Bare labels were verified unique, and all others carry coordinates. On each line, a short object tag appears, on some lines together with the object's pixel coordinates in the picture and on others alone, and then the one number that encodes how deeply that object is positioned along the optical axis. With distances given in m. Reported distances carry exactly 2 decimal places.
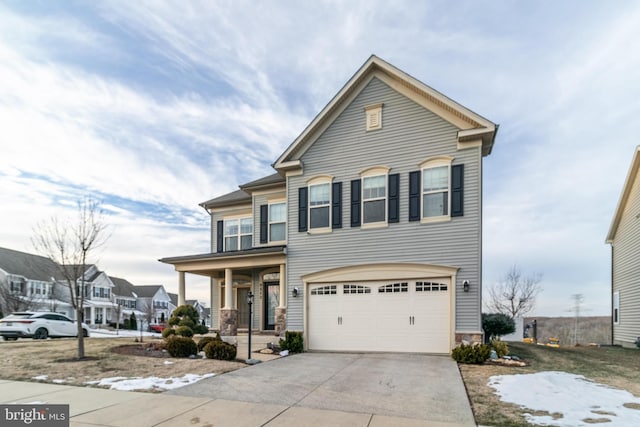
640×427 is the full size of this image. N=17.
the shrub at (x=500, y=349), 10.01
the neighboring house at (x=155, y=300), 52.51
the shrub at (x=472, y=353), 9.63
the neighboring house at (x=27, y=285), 29.22
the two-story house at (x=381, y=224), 11.10
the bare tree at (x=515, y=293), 29.72
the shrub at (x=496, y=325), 13.54
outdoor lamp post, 10.77
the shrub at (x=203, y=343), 11.54
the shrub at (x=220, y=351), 10.29
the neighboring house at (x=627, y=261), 15.70
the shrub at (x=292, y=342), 12.24
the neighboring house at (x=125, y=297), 49.09
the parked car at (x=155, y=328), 36.32
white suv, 16.61
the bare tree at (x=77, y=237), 11.12
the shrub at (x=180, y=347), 10.66
